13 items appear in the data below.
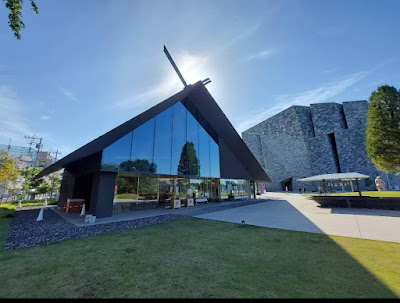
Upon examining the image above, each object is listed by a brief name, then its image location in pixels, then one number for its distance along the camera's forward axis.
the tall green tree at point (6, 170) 15.93
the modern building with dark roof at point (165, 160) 9.33
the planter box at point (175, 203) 12.96
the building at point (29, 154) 37.47
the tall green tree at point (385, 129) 13.98
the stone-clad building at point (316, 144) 35.12
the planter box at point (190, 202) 14.21
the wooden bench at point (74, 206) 11.84
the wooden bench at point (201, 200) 15.53
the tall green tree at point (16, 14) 4.35
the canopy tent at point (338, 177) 12.20
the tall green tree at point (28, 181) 22.28
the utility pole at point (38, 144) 40.77
